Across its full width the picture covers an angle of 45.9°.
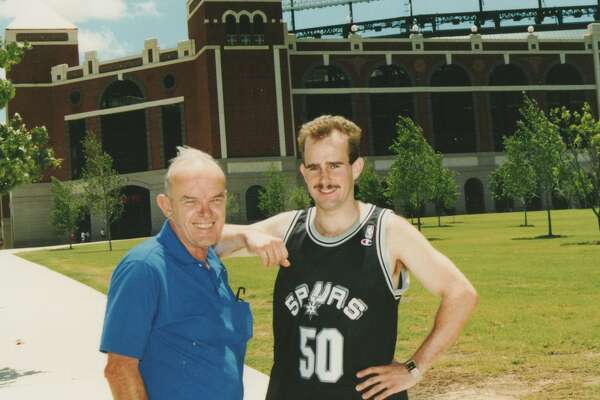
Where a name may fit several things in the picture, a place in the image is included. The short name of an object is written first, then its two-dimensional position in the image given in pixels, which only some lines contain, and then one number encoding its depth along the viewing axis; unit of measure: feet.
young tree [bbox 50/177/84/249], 151.84
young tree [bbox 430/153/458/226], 145.69
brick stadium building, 175.22
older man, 8.92
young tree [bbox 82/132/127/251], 130.62
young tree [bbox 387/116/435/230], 127.75
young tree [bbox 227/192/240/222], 154.30
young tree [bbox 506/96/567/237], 106.52
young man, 9.80
